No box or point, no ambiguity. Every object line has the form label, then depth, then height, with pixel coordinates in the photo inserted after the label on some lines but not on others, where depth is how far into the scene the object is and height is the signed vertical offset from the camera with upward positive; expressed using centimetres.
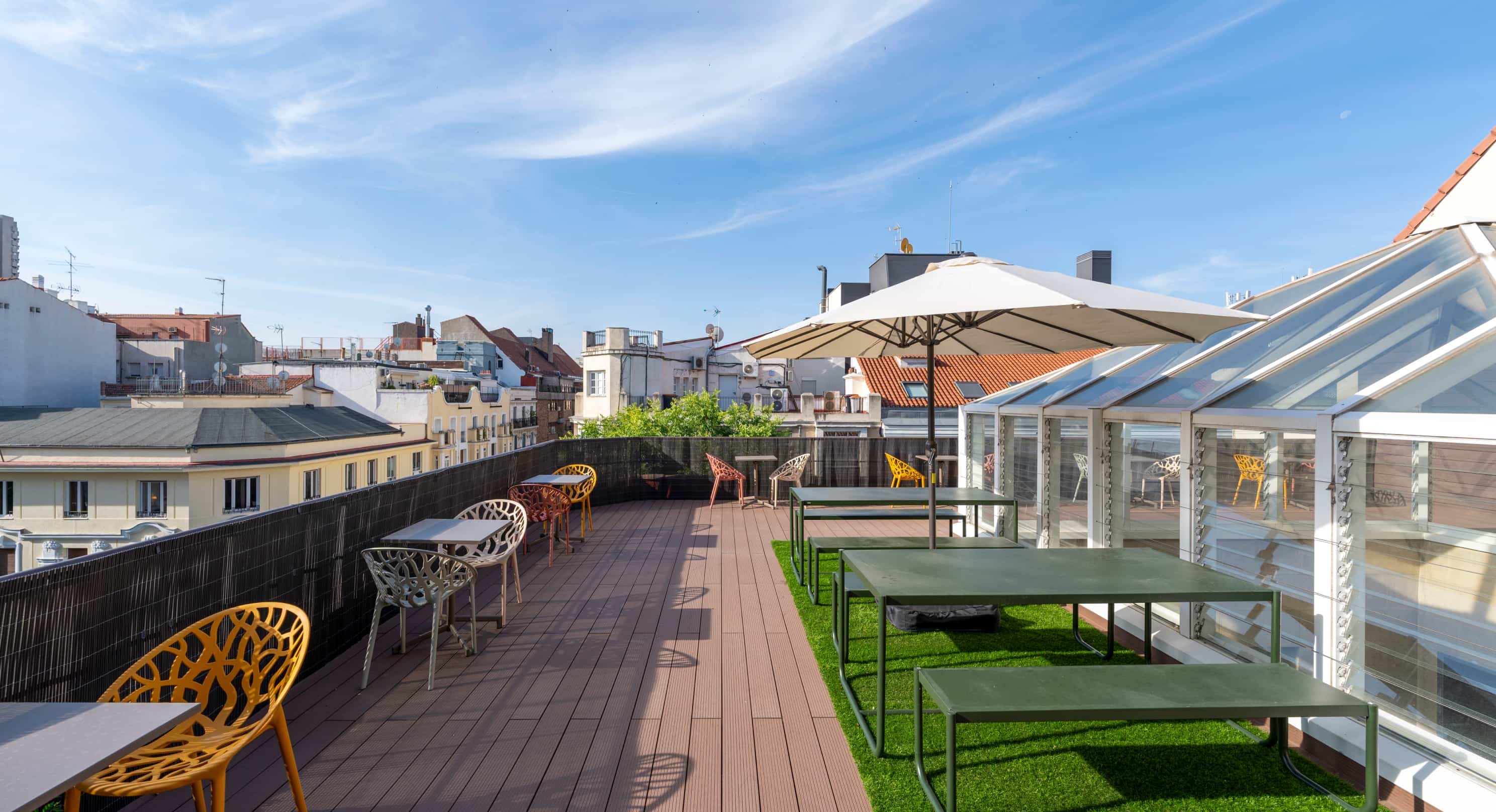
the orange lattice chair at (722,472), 991 -101
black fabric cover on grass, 438 -140
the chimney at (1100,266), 2392 +518
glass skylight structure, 237 -30
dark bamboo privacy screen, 216 -80
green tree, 1248 -32
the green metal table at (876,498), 528 -76
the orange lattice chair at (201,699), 181 -101
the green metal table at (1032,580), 278 -79
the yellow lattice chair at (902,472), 1011 -101
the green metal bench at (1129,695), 210 -96
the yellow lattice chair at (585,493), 750 -102
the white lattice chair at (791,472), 973 -98
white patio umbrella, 314 +52
